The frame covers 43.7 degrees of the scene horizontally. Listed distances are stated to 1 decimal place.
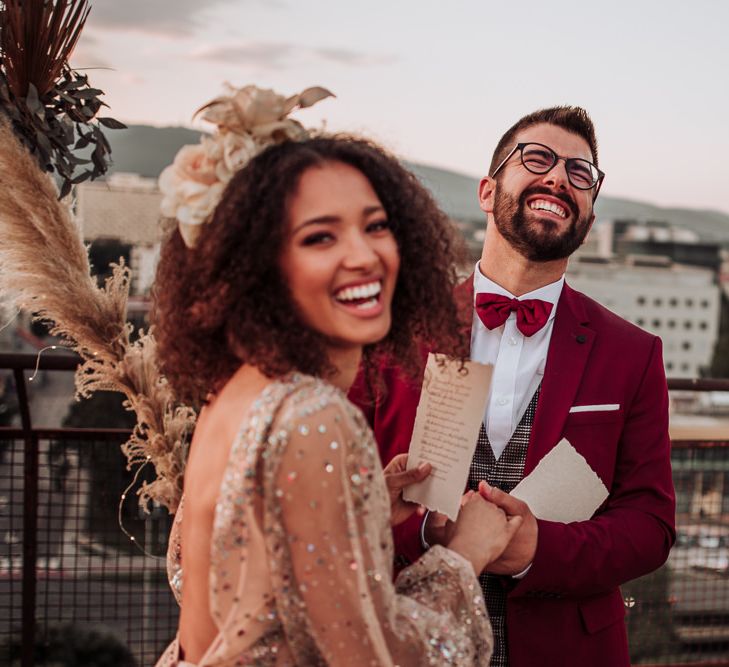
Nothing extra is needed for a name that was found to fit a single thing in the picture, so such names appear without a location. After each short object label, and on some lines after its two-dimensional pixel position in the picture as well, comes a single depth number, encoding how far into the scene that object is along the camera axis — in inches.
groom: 87.7
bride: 57.7
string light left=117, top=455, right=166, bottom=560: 111.1
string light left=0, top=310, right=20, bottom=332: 101.4
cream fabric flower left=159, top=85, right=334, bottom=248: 65.9
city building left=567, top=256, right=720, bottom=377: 4082.2
